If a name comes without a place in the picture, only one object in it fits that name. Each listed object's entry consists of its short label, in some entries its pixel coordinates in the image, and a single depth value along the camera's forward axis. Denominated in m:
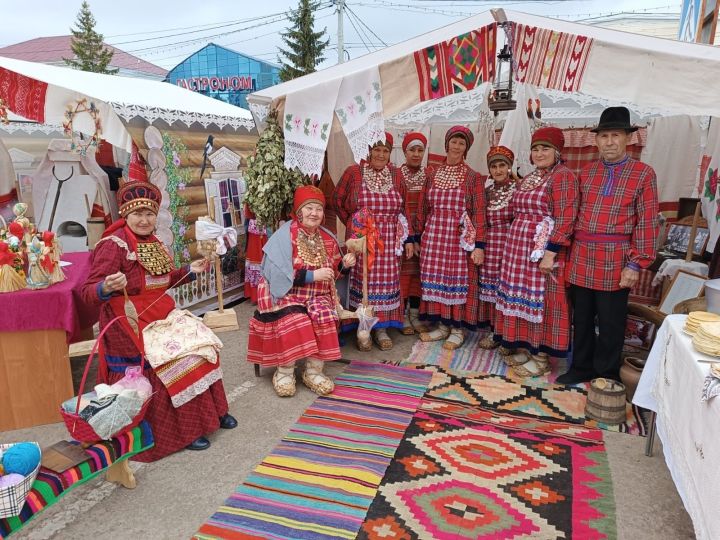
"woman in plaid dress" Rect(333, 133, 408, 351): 4.36
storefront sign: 26.61
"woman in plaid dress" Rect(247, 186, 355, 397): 3.67
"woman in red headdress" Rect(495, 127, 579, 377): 3.73
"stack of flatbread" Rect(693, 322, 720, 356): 2.10
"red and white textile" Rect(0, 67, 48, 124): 4.65
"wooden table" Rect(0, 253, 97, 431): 3.16
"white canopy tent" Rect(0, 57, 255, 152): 4.53
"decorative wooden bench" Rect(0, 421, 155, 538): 1.95
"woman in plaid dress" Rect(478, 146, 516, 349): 4.25
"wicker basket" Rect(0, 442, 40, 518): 1.83
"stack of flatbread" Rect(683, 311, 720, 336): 2.34
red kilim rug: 2.40
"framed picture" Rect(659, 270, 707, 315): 4.07
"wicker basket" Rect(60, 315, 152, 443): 2.30
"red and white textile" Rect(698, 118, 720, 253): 4.59
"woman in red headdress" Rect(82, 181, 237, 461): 2.87
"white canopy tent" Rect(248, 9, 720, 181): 2.90
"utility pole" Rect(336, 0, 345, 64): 16.89
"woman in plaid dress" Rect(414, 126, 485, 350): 4.35
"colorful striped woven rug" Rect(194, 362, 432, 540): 2.39
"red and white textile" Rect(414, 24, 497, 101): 3.32
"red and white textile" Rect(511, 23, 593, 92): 3.13
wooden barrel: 3.33
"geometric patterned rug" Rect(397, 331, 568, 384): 4.18
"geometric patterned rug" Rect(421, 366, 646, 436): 3.44
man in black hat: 3.40
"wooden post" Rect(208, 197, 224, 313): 4.09
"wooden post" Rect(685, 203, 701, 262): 4.55
